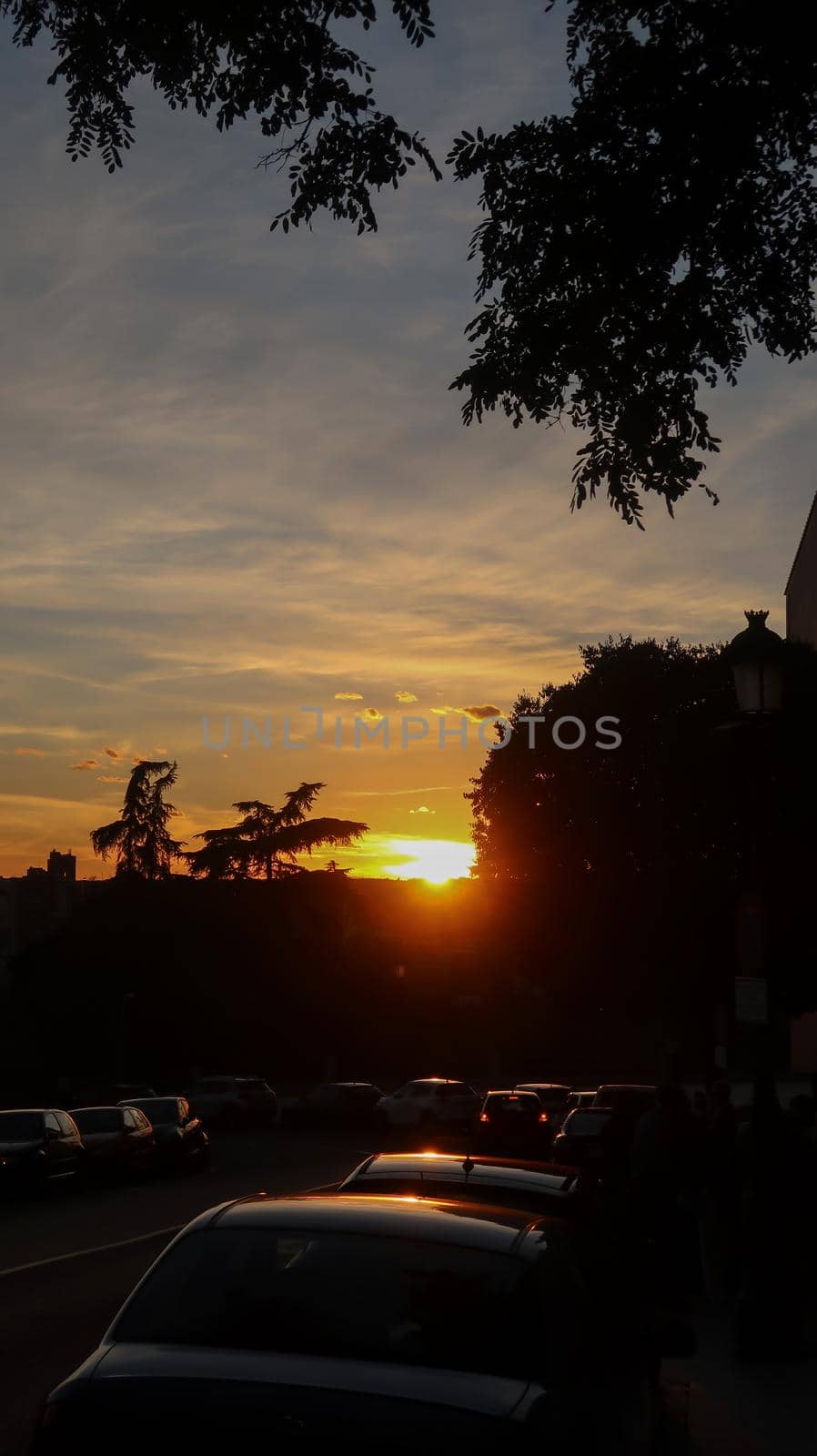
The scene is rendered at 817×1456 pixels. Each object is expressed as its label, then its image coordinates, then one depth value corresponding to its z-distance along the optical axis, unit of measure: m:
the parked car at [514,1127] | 34.69
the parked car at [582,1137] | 25.84
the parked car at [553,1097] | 42.98
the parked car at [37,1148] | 25.42
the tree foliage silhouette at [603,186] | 9.18
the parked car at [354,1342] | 4.21
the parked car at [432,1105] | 43.81
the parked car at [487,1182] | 7.72
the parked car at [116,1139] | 28.95
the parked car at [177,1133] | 31.62
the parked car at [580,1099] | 37.34
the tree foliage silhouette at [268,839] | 68.88
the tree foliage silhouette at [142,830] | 77.44
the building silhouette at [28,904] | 156.00
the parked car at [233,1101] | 49.69
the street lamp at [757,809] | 11.81
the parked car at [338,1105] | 47.84
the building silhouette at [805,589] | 58.72
